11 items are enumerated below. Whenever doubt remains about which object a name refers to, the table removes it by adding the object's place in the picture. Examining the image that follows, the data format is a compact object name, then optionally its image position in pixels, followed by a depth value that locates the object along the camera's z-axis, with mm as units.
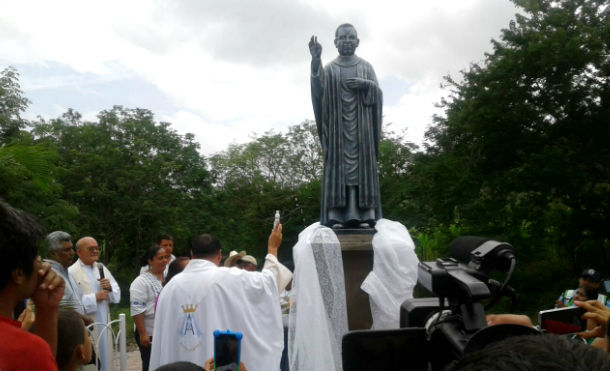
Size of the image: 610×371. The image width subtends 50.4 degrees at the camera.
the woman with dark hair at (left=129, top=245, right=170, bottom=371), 5988
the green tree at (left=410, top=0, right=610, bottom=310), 13461
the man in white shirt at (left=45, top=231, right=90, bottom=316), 5176
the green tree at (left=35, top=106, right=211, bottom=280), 20969
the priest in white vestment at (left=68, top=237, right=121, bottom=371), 5984
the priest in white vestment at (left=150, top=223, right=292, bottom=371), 4430
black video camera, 1426
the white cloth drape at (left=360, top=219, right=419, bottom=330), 6051
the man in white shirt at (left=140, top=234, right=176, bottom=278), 6564
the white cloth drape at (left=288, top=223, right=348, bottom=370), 5855
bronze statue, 6945
